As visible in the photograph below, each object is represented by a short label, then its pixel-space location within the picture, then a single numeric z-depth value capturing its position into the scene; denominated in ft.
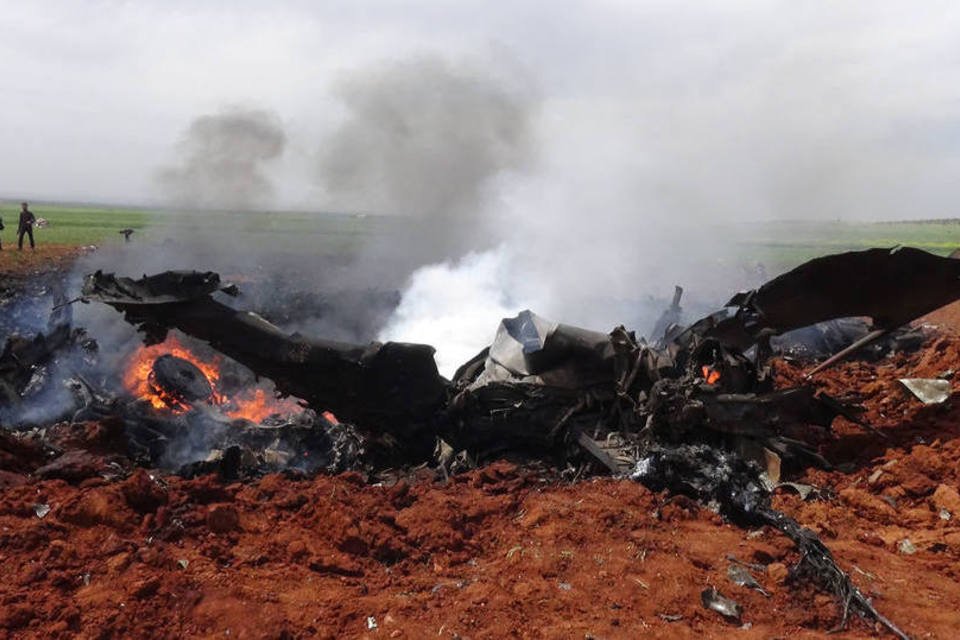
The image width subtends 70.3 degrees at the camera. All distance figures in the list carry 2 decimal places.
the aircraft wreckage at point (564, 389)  22.65
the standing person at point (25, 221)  88.63
